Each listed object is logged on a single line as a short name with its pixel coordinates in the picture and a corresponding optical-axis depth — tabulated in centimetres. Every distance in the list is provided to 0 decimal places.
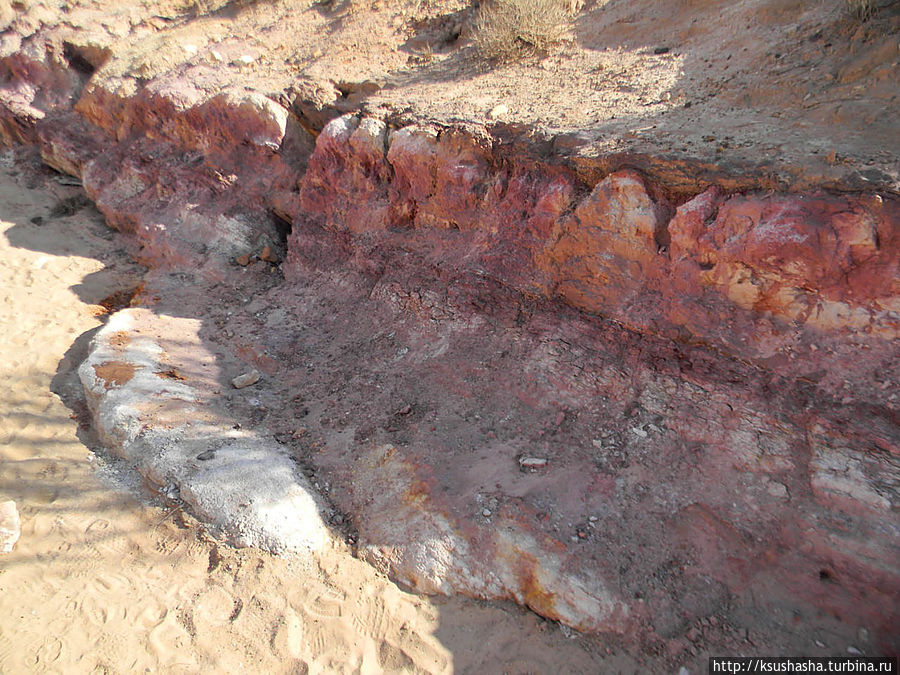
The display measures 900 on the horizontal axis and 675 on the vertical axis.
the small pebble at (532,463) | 316
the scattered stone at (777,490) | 263
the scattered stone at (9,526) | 285
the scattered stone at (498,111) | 409
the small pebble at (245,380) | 410
